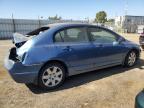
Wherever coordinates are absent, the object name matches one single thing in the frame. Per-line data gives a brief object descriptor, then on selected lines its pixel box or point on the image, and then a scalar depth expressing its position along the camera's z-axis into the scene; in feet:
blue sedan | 8.49
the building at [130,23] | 67.62
